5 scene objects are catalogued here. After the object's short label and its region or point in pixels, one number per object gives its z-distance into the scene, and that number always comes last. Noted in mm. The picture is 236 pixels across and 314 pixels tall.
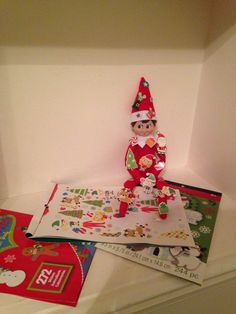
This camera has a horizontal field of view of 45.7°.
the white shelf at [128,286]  500
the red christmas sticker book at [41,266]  517
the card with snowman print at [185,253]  571
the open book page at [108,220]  642
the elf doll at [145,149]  757
